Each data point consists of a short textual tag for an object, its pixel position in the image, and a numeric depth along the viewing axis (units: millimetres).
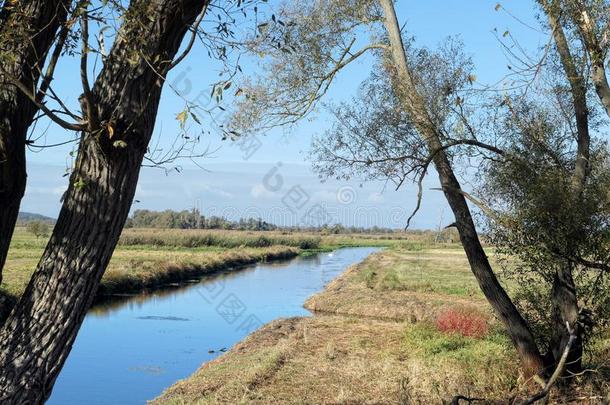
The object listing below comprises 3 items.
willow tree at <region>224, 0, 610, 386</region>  8352
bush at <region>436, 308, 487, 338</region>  14094
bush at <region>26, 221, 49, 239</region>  62875
